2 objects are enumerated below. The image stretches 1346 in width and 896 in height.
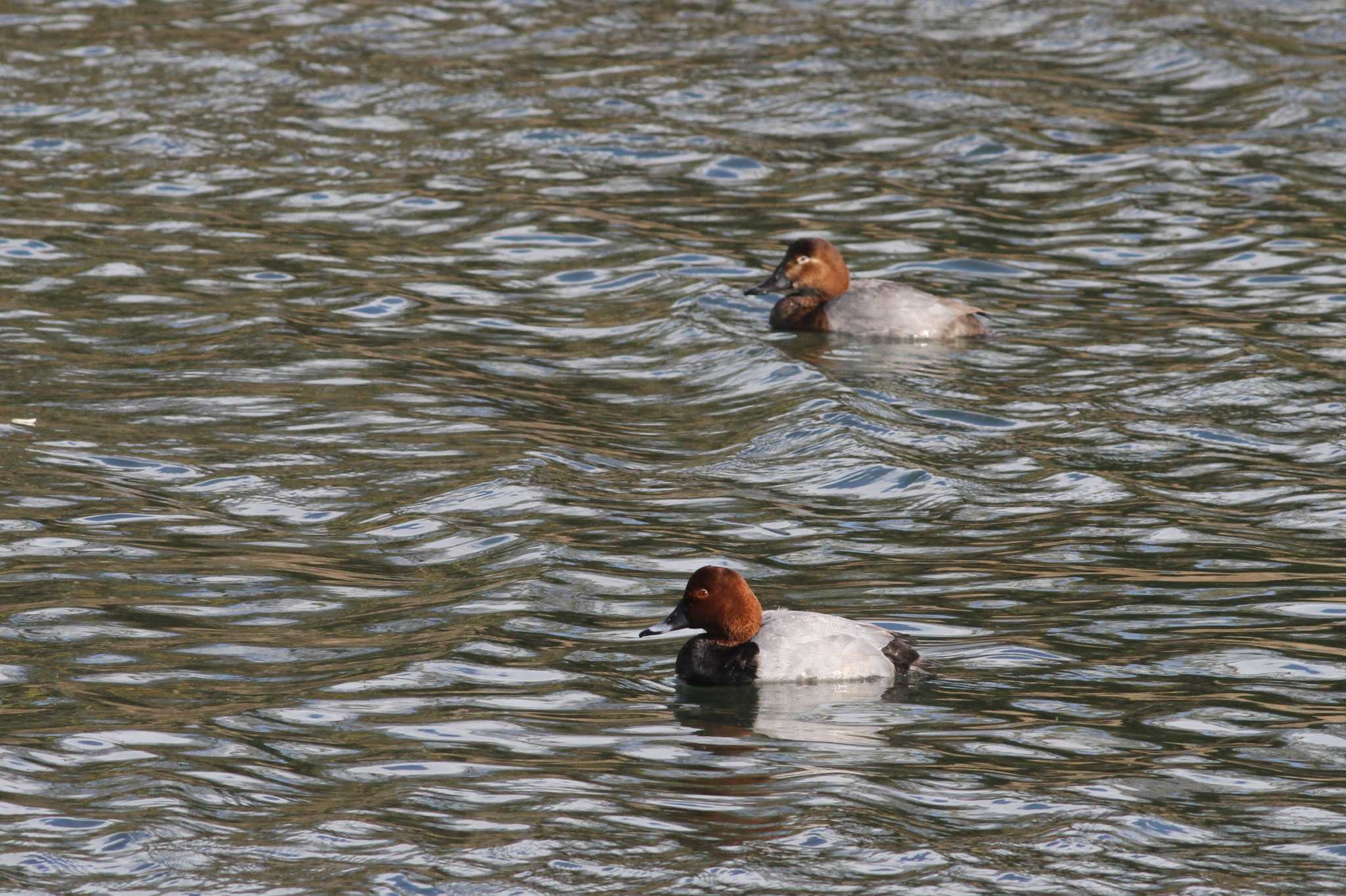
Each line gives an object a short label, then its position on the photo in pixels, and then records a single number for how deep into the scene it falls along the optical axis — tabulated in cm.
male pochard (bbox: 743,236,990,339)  3106
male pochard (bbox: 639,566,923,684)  1894
